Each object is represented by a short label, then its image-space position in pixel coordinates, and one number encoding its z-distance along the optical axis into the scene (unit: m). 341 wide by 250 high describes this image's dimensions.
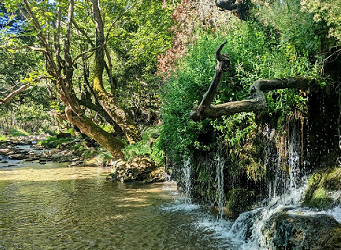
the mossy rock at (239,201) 7.21
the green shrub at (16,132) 53.92
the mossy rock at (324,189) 5.89
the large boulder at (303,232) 4.38
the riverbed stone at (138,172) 12.94
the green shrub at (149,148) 12.97
